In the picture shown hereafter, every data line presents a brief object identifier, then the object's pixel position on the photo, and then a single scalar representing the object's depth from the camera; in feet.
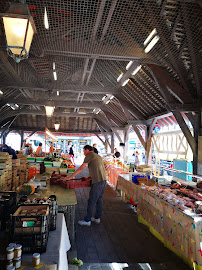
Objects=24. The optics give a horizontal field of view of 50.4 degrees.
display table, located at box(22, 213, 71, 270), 5.61
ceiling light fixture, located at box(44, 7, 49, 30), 13.68
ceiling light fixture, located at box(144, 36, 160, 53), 16.09
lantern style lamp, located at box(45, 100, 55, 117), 24.30
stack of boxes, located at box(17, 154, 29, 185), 18.72
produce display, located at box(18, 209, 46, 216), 6.96
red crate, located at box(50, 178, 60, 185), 14.63
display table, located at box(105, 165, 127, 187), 26.08
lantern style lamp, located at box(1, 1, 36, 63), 7.86
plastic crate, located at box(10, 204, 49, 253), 5.95
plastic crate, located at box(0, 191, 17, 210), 7.43
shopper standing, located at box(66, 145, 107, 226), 15.35
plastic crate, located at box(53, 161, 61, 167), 20.29
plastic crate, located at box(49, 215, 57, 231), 7.46
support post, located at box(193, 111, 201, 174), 21.82
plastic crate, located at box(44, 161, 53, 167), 20.34
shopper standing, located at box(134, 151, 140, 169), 39.43
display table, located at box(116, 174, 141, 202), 17.74
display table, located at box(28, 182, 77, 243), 10.51
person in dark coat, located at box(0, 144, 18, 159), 18.87
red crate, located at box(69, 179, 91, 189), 13.40
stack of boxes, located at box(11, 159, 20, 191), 16.69
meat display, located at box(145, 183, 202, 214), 11.32
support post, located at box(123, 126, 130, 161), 48.01
